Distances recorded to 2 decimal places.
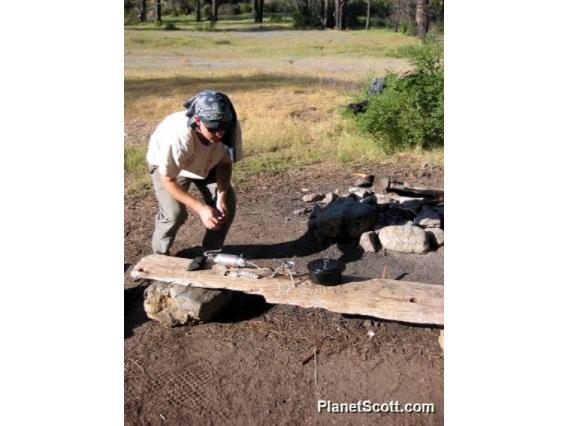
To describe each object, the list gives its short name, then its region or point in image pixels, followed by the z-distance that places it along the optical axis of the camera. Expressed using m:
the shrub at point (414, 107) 6.24
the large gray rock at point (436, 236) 3.72
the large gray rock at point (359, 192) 4.55
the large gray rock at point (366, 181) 5.03
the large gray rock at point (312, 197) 4.76
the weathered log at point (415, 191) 4.51
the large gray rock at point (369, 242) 3.73
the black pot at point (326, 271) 2.67
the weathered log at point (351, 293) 2.55
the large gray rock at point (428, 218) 3.93
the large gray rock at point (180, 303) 2.90
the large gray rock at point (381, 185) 4.82
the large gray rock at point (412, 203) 4.25
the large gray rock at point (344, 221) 3.87
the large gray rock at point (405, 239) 3.64
